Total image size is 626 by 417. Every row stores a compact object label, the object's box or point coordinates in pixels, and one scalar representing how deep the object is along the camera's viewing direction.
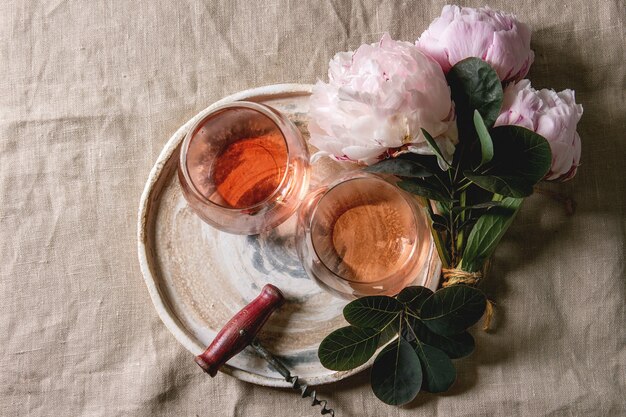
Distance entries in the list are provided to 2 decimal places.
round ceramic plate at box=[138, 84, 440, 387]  0.64
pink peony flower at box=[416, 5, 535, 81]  0.52
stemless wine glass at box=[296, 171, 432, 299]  0.58
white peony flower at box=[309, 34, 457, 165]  0.46
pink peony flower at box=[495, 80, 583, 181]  0.51
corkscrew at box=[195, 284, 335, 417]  0.60
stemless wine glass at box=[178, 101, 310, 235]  0.58
